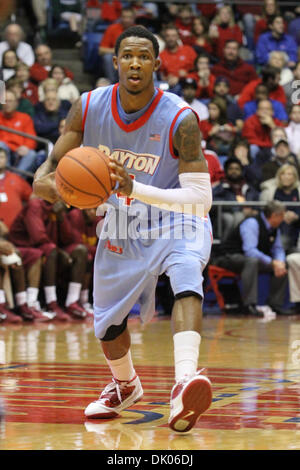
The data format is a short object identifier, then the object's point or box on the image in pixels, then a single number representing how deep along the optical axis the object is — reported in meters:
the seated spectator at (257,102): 12.68
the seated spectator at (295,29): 14.66
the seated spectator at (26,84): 11.98
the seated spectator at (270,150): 11.62
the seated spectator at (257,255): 10.57
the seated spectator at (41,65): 12.48
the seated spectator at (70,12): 13.96
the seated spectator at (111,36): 12.81
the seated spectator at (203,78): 12.80
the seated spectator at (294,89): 13.23
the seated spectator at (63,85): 12.23
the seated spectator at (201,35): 13.88
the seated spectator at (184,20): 14.07
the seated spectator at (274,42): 14.12
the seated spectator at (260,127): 12.13
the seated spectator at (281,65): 13.46
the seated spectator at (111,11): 13.77
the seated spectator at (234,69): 13.47
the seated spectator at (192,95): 12.01
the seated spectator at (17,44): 12.72
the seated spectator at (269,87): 12.98
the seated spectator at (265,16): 14.31
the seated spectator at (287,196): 10.91
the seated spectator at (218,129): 11.62
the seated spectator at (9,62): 12.12
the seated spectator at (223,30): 14.04
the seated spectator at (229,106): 12.56
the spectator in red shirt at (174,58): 13.02
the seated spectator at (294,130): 12.07
